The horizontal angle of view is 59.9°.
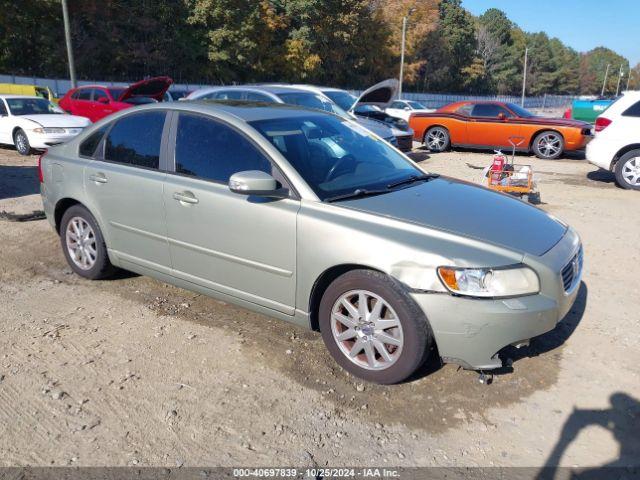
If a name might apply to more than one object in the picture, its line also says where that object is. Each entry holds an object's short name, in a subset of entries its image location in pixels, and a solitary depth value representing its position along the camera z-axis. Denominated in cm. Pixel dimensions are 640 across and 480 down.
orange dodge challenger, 1344
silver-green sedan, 310
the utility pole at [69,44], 2209
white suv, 954
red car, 1465
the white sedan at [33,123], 1232
